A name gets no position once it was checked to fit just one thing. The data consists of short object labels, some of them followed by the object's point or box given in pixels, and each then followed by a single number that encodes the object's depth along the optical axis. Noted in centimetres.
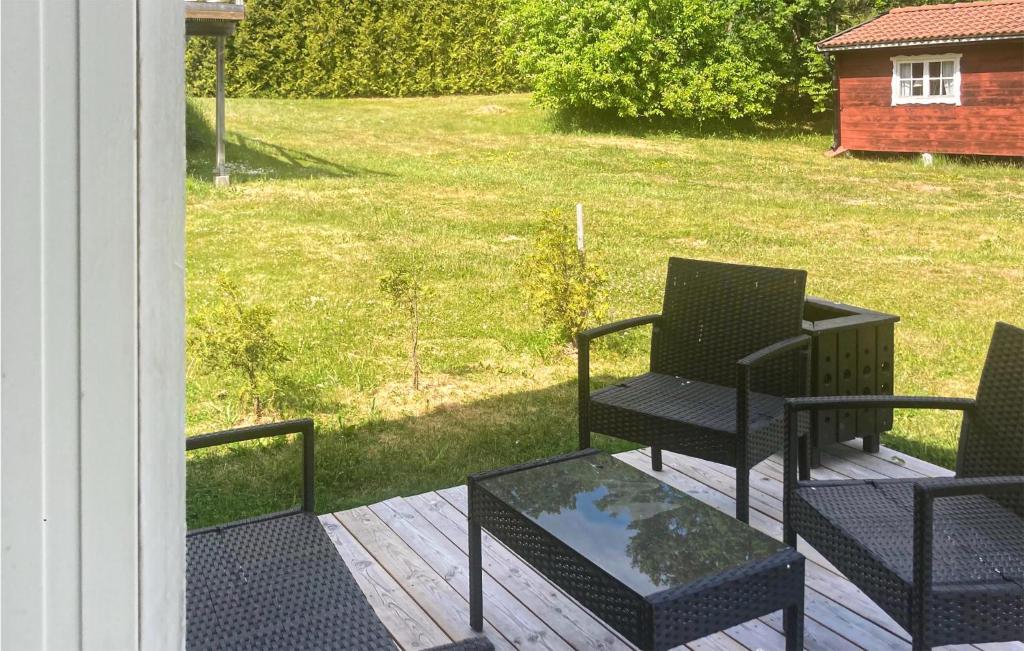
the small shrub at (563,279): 548
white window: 1441
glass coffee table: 201
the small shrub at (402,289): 506
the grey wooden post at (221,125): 1032
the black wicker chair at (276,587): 184
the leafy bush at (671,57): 1659
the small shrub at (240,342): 445
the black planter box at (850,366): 367
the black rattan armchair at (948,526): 198
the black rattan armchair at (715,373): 307
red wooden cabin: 1385
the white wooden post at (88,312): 79
